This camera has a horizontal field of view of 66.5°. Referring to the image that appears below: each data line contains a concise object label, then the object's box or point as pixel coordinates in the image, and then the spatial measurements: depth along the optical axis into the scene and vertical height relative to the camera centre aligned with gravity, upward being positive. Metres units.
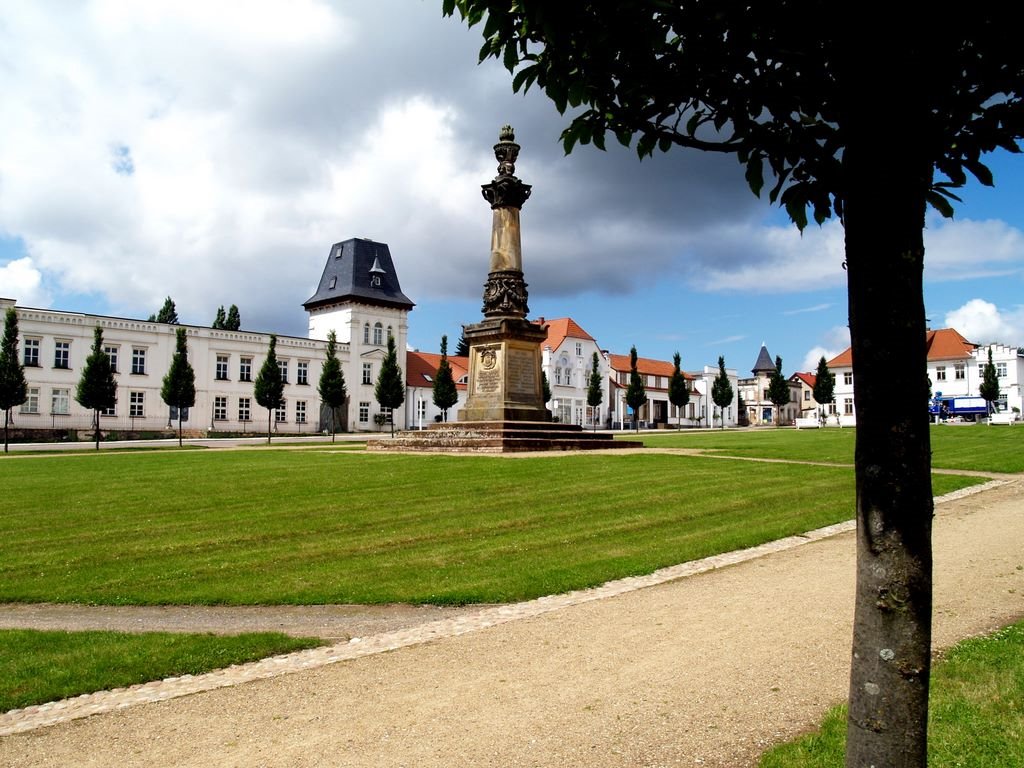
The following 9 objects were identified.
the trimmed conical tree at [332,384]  54.22 +2.47
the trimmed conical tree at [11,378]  42.72 +2.53
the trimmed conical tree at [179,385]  50.25 +2.38
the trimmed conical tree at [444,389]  61.97 +2.35
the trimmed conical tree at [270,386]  52.03 +2.36
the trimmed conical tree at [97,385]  44.25 +2.19
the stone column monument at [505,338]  26.55 +2.75
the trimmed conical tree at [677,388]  74.50 +2.54
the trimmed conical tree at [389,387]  57.59 +2.34
